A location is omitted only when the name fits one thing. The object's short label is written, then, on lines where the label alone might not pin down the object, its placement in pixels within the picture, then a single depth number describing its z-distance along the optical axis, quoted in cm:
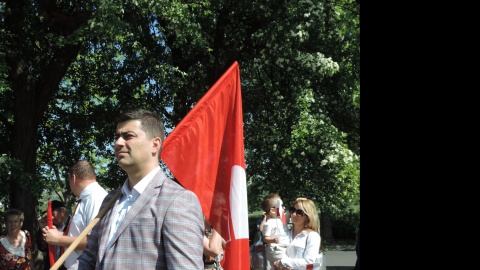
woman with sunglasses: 752
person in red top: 1023
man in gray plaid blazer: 293
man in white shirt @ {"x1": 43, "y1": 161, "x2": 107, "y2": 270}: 534
